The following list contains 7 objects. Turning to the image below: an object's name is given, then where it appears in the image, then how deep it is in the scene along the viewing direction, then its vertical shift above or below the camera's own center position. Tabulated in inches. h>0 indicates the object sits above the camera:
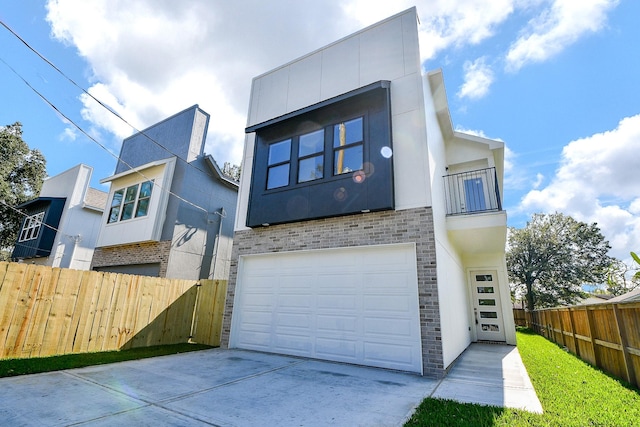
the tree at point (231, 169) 1085.8 +448.1
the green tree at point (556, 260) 908.6 +144.1
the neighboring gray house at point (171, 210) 469.4 +135.0
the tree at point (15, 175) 799.1 +301.3
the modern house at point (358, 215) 238.5 +77.4
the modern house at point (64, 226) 634.2 +129.8
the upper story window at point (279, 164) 326.3 +142.8
